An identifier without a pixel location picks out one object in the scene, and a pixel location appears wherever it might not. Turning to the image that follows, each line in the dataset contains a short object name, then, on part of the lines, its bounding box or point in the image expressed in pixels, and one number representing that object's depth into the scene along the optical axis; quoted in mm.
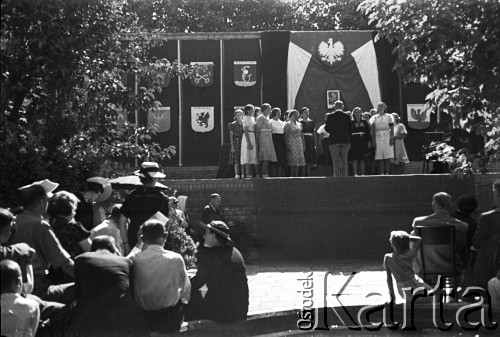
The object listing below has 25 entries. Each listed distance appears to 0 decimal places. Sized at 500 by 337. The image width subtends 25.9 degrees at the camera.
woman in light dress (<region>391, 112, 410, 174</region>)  23100
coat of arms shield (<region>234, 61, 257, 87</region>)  27844
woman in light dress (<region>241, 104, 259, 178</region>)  21000
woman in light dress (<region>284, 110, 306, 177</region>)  21688
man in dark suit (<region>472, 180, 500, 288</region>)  10953
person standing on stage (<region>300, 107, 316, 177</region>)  22703
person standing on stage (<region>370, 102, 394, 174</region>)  22375
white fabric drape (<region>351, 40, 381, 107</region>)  27875
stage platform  19188
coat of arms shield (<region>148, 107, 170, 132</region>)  27625
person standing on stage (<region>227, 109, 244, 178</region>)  21422
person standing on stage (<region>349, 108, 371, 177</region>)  21969
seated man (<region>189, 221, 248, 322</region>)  9883
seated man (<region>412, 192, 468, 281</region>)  11484
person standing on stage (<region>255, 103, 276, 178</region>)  21109
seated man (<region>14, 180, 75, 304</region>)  9141
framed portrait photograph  27844
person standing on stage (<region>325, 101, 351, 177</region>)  20531
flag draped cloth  27891
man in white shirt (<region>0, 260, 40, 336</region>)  7633
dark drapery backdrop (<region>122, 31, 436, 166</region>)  27828
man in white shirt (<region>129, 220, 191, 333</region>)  9367
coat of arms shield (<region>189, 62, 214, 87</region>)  27750
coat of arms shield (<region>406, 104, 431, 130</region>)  27406
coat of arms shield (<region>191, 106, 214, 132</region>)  28031
